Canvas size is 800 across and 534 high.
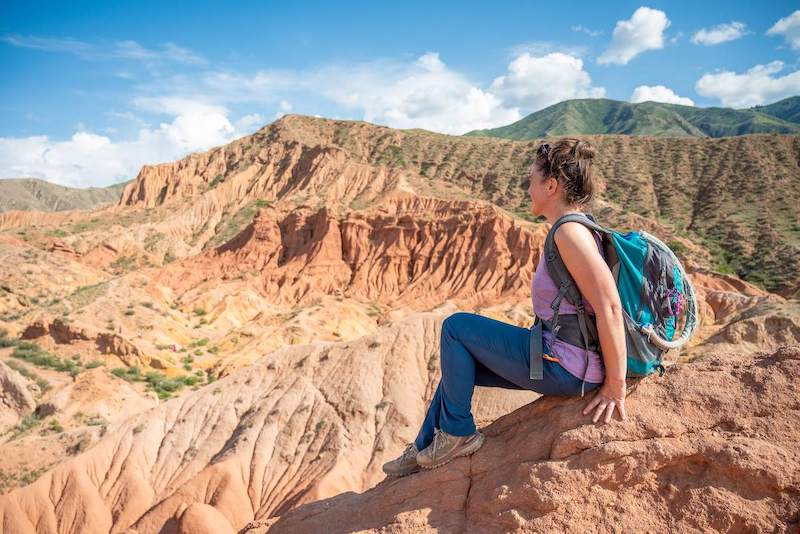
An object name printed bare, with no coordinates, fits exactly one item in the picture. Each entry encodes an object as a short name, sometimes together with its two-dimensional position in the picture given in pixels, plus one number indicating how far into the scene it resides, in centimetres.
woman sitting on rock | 299
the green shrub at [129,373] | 2380
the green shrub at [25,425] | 1757
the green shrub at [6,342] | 2476
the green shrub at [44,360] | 2350
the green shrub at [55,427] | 1769
